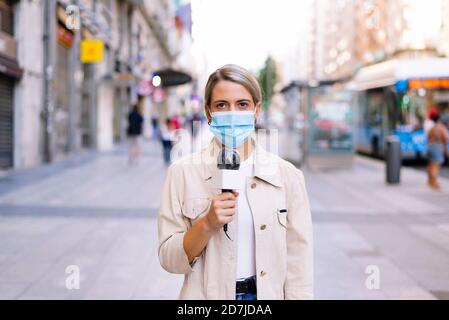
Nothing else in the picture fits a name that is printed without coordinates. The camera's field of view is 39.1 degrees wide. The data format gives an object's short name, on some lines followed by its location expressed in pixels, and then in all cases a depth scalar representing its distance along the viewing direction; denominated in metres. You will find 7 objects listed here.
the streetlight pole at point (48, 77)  18.12
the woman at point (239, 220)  2.24
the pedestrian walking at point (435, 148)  13.53
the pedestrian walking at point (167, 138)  18.47
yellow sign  21.52
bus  19.81
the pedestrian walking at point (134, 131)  18.52
